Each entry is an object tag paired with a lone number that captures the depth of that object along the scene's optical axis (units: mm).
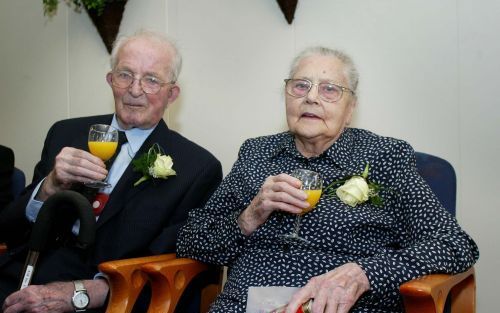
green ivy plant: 3530
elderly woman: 1853
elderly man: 2152
